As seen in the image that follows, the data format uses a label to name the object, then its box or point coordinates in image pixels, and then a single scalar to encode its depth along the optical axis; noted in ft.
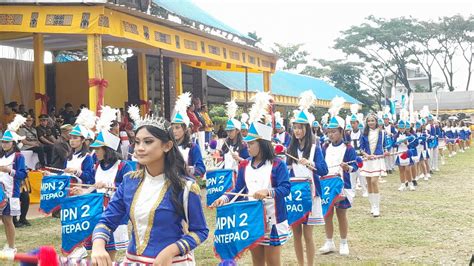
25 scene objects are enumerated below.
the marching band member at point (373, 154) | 36.24
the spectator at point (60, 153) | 36.14
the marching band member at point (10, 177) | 26.23
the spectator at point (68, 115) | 52.58
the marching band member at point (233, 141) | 35.73
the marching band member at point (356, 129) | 47.24
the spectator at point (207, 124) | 58.59
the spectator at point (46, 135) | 42.63
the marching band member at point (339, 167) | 25.90
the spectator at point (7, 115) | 50.71
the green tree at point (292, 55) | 191.52
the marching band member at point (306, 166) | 21.65
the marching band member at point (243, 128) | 40.73
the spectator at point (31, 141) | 41.52
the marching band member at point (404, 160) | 48.42
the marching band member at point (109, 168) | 19.94
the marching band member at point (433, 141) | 62.55
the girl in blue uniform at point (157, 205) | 11.11
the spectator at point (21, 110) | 49.44
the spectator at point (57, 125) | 45.75
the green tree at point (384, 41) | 164.76
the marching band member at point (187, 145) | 26.05
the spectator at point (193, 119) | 53.11
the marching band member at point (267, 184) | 17.33
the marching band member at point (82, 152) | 22.68
